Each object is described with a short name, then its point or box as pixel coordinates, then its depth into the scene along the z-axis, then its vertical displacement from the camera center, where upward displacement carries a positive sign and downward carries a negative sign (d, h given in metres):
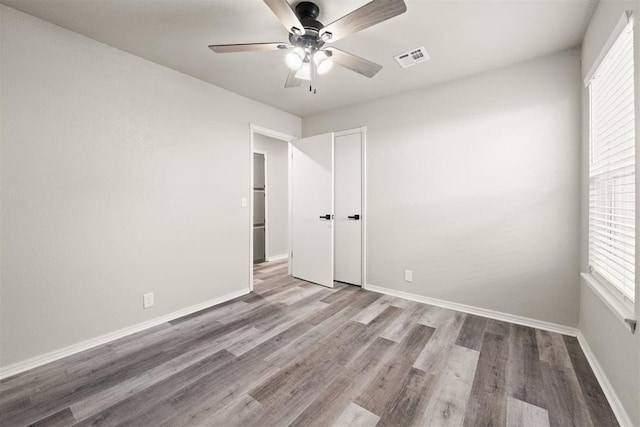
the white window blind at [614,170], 1.41 +0.24
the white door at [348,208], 3.59 +0.01
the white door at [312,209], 3.62 +0.00
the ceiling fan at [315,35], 1.39 +1.08
